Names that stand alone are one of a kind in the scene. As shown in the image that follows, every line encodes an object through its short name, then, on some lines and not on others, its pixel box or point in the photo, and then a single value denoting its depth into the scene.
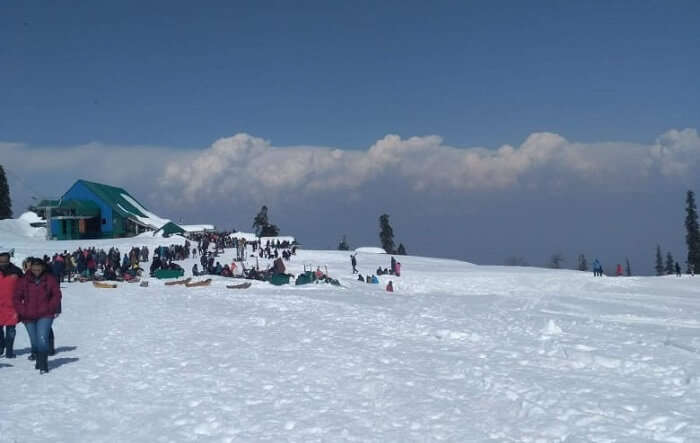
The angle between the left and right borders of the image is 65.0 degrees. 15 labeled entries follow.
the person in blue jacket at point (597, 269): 44.12
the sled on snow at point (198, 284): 26.36
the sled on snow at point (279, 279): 28.44
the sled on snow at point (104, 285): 25.28
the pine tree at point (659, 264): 101.50
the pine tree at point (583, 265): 119.19
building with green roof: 61.72
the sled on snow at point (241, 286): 25.88
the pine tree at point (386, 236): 91.44
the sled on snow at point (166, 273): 29.62
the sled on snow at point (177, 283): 26.87
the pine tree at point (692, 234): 70.81
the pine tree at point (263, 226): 92.69
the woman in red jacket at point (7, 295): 9.86
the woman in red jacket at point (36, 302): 9.43
